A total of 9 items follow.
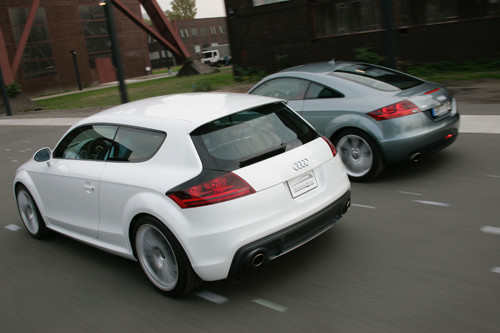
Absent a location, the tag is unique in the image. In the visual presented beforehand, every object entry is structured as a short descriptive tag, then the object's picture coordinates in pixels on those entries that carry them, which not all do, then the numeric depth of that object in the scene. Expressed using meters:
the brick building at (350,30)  16.08
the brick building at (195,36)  97.12
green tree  131.62
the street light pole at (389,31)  10.19
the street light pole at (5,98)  25.78
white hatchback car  3.58
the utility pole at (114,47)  12.10
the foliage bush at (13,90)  27.69
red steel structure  35.58
